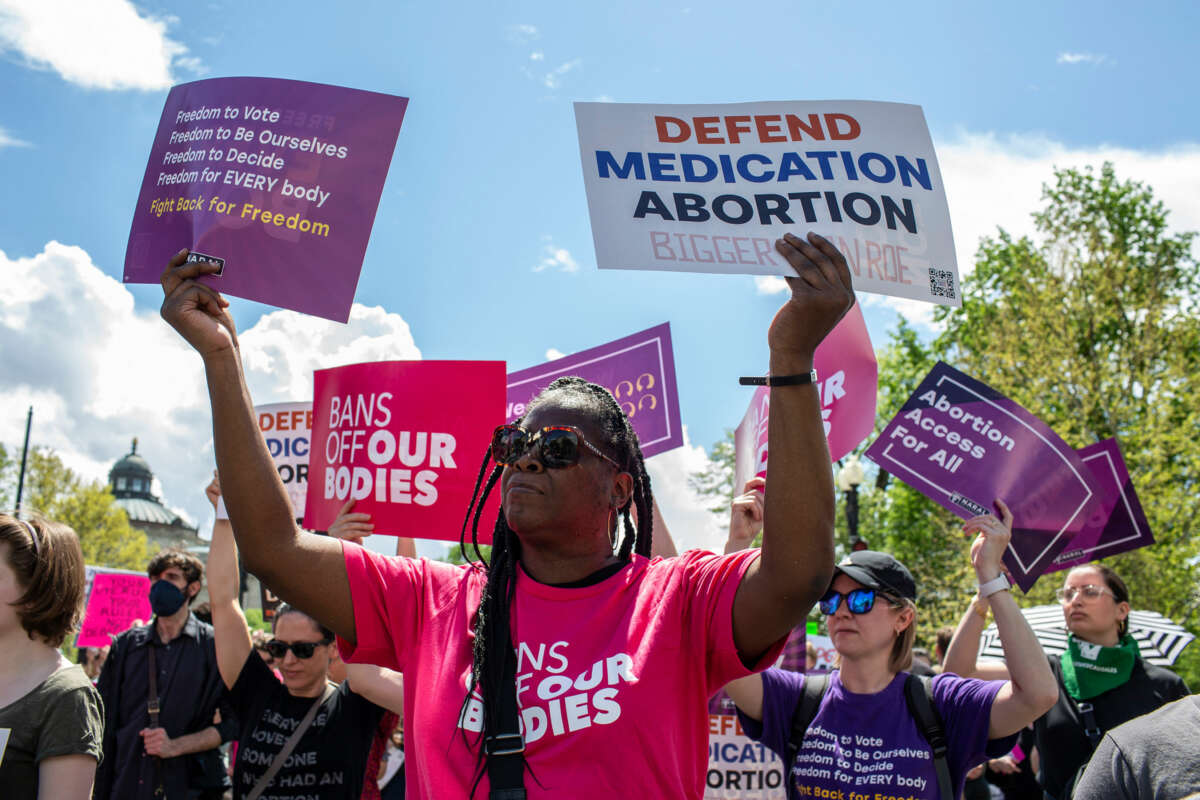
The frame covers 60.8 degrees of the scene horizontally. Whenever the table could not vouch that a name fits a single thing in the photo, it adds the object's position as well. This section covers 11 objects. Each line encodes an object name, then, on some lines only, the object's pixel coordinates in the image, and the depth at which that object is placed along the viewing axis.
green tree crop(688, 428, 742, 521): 33.38
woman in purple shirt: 3.20
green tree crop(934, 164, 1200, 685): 16.78
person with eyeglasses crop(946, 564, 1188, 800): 4.75
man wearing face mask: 5.16
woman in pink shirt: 1.91
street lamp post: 15.52
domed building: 103.19
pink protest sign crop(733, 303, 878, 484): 4.87
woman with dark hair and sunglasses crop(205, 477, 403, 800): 3.86
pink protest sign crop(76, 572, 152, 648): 9.58
